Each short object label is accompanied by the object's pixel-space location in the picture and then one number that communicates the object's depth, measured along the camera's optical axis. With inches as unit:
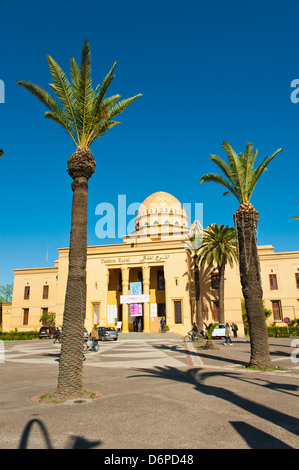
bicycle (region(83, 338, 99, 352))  797.2
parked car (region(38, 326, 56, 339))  1476.4
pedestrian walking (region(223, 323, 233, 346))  942.6
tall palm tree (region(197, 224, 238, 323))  1311.5
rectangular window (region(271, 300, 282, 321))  1652.3
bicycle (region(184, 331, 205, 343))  1091.0
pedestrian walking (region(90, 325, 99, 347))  797.9
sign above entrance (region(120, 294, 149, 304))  1479.7
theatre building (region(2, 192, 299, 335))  1491.1
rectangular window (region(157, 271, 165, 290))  1632.6
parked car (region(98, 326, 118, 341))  1207.6
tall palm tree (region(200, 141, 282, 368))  510.0
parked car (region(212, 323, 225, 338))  1223.5
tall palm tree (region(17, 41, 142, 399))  340.2
